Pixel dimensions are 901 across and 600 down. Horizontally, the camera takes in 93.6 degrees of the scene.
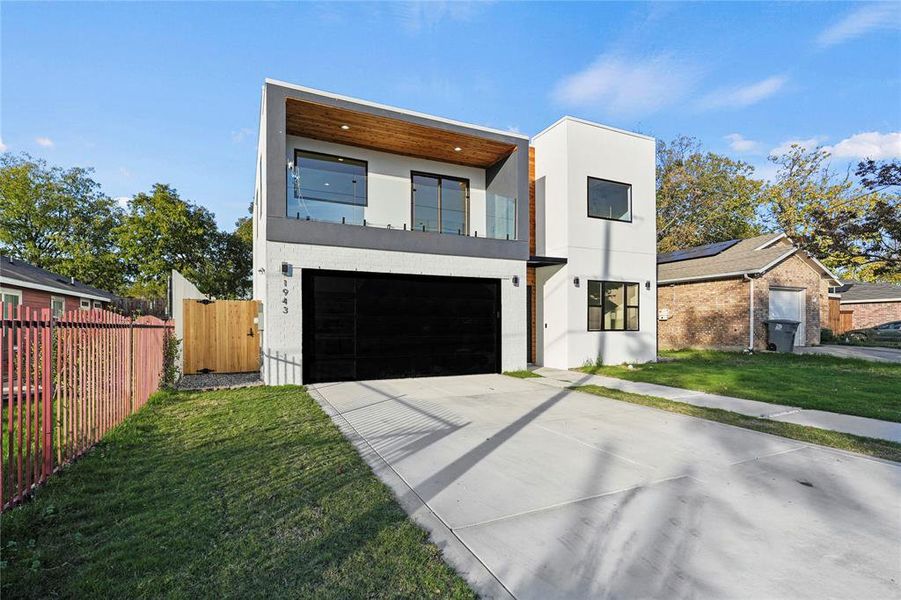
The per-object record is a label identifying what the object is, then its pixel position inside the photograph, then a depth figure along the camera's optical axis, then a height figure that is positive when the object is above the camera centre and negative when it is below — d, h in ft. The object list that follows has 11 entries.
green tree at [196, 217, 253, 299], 94.17 +7.96
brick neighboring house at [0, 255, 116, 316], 44.68 +1.09
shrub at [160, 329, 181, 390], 26.07 -3.95
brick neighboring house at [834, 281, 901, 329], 80.48 -0.31
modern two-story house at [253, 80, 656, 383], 27.53 +4.30
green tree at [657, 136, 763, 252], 89.04 +22.68
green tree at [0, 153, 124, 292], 80.07 +15.15
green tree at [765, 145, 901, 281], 63.46 +16.77
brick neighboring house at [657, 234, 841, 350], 50.80 +1.06
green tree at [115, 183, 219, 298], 81.05 +11.90
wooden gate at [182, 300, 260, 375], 33.68 -3.07
